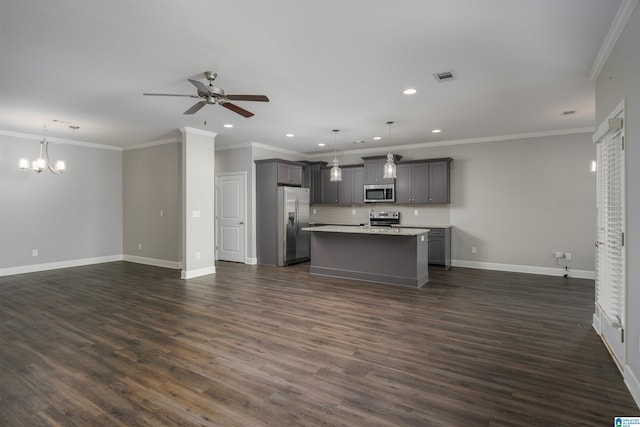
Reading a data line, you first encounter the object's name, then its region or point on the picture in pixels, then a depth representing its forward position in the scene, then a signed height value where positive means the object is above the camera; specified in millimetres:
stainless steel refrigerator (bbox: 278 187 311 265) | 7367 -362
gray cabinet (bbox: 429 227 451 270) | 6875 -809
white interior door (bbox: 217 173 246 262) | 7688 -208
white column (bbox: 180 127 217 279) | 6102 +123
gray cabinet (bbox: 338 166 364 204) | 8164 +561
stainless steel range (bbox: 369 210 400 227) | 7816 -242
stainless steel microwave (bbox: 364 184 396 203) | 7631 +350
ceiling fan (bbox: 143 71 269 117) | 3350 +1176
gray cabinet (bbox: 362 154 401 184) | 7738 +912
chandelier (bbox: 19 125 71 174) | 5895 +879
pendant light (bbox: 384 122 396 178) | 5117 +616
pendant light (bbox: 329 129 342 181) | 5789 +615
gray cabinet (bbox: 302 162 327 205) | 8664 +768
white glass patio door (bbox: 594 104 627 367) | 2672 -276
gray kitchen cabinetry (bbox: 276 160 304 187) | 7438 +833
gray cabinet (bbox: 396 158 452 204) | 7070 +573
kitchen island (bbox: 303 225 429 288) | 5395 -807
